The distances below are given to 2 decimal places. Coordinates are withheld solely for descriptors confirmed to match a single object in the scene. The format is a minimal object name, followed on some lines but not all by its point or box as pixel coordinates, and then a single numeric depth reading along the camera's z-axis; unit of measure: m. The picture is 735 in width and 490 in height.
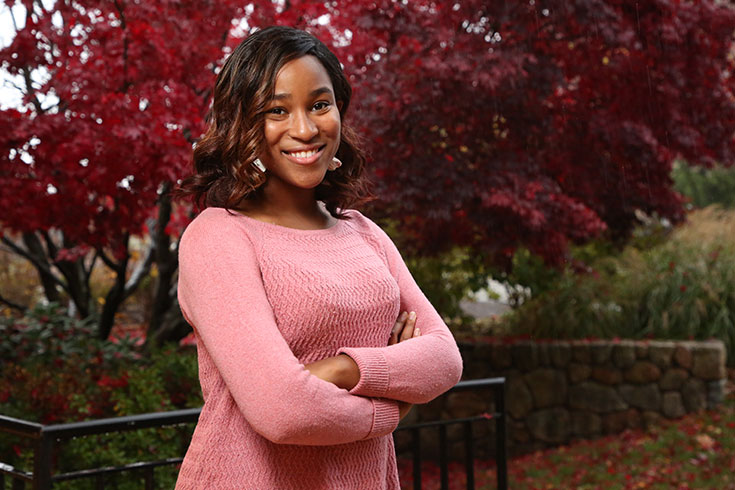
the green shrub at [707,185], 14.78
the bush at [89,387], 4.29
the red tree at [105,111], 3.82
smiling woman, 1.45
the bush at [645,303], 7.86
